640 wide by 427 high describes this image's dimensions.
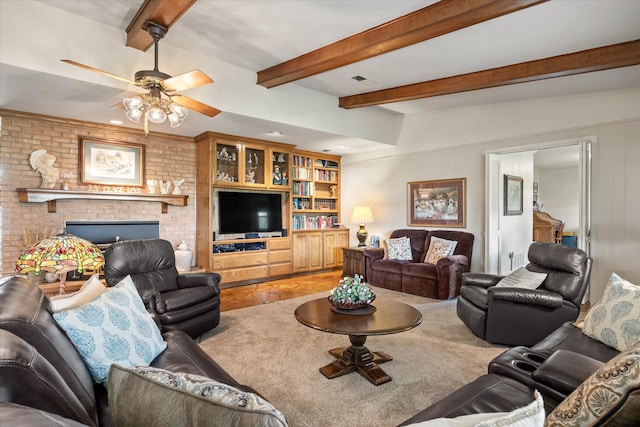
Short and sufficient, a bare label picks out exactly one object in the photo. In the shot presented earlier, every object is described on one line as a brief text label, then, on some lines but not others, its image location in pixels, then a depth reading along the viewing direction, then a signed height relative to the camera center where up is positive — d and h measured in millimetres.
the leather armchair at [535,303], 2918 -852
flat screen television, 5645 -67
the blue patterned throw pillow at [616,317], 1943 -664
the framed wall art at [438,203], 5664 +89
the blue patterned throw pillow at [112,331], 1441 -569
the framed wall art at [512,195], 5656 +224
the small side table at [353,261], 6020 -977
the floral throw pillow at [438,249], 5289 -655
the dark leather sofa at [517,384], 1377 -805
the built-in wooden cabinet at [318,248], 6522 -812
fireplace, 4461 -312
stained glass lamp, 1920 -275
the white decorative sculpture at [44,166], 4117 +528
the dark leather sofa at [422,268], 4797 -914
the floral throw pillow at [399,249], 5691 -694
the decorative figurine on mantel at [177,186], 5312 +354
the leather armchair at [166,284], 3066 -771
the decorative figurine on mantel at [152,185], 5037 +349
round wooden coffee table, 2354 -831
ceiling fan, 2699 +998
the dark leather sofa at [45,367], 800 -466
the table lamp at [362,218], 6566 -193
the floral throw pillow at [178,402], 667 -409
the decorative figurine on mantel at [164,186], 5152 +343
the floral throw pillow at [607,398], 833 -501
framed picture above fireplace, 4535 +649
